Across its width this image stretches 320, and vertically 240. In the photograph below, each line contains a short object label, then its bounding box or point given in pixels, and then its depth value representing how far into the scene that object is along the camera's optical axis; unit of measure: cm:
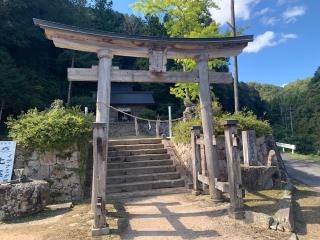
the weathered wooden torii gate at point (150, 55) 536
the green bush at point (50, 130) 629
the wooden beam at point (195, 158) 641
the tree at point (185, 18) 1236
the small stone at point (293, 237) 376
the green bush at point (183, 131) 785
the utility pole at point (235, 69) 1225
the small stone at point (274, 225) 410
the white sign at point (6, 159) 595
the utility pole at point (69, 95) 2387
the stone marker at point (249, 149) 724
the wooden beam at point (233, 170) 473
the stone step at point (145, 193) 643
